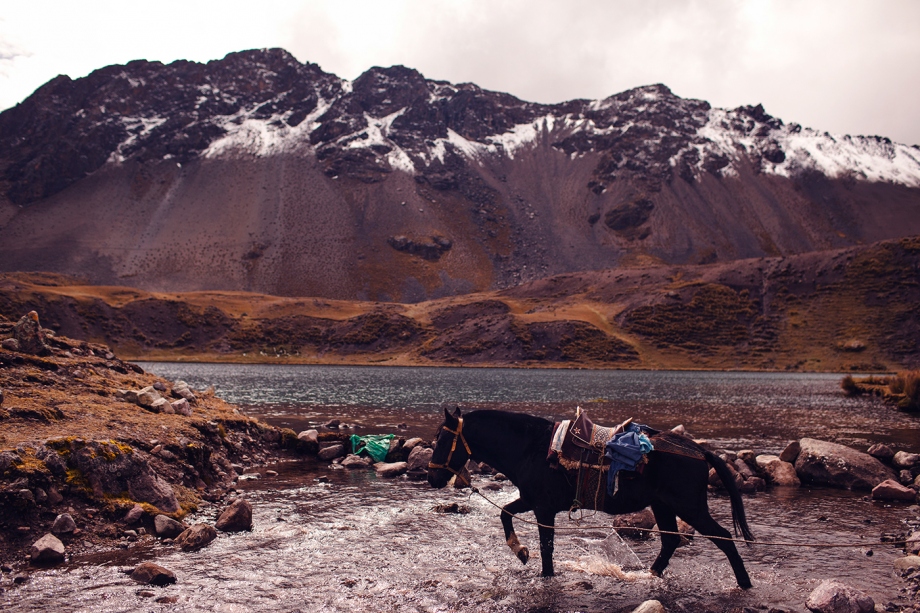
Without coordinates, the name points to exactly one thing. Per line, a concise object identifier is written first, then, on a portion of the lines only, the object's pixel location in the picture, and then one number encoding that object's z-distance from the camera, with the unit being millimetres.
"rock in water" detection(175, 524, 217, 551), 12070
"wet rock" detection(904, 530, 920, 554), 11945
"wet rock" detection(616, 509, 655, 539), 13944
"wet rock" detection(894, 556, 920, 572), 11117
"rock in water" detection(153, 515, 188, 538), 12703
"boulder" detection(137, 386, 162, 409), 19594
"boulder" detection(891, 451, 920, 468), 20938
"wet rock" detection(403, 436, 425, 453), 23625
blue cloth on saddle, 10430
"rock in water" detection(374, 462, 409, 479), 21047
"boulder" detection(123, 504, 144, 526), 12884
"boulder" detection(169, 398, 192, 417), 20575
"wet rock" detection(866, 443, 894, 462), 21609
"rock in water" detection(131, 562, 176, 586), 10188
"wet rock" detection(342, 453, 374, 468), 22453
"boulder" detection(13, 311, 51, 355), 19938
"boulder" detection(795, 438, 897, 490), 19205
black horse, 10523
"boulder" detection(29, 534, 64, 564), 10727
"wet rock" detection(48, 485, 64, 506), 12195
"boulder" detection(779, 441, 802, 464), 21203
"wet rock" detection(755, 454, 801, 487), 19734
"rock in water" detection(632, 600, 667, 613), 9180
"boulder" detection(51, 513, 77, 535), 11750
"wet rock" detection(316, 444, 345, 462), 23594
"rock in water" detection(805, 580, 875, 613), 9125
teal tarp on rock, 23250
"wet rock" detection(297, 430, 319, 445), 24438
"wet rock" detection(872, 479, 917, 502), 17000
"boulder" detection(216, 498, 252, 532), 13516
